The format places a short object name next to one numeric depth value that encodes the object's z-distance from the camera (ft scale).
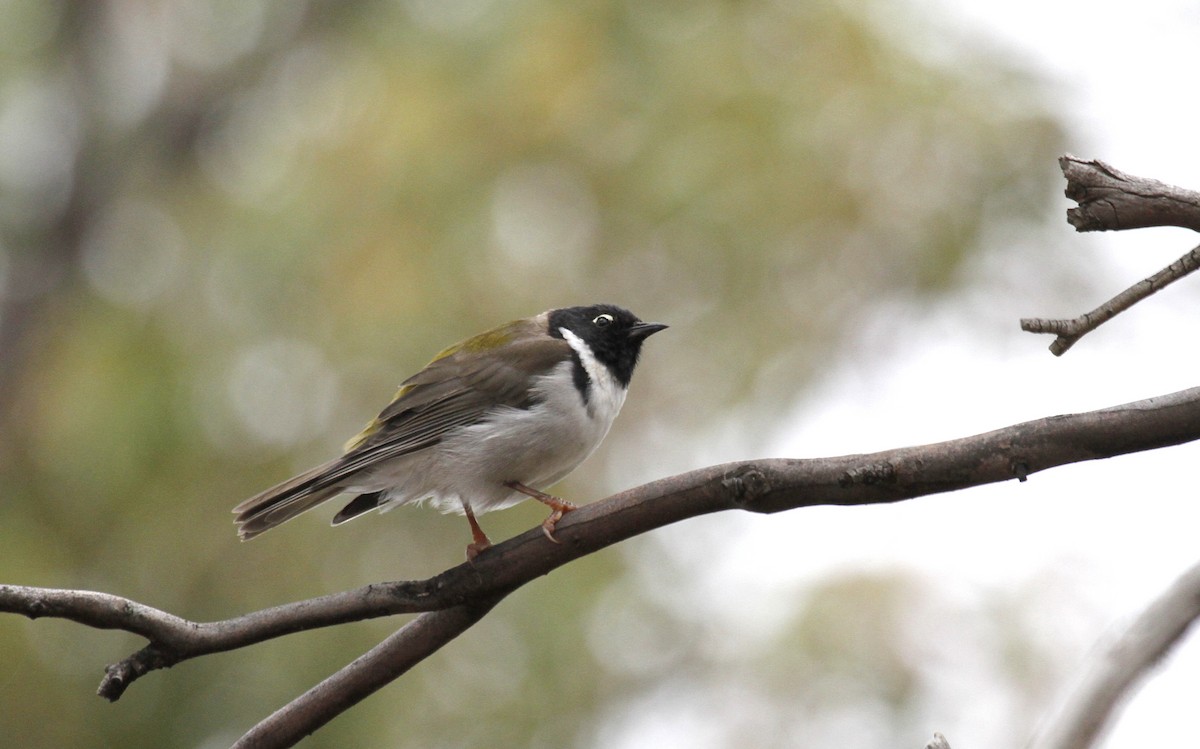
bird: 29.32
